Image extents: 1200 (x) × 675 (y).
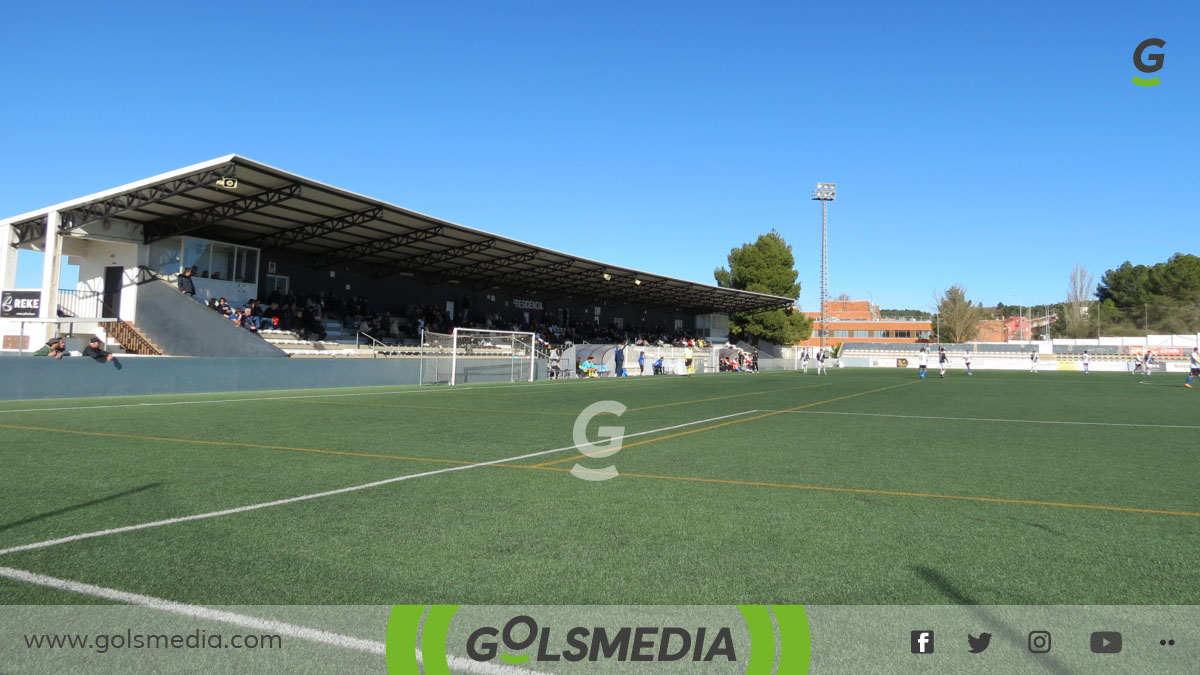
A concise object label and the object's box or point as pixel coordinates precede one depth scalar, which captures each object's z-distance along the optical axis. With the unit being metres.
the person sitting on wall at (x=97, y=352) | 18.81
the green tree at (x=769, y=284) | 68.69
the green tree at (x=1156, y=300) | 77.38
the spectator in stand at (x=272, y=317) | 29.58
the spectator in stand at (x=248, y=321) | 27.80
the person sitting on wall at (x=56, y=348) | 19.11
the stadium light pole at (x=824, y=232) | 58.34
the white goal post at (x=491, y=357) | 29.39
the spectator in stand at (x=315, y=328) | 31.07
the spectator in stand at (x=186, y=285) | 28.05
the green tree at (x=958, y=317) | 101.75
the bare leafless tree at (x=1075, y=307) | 94.59
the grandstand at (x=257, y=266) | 24.80
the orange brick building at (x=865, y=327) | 109.12
